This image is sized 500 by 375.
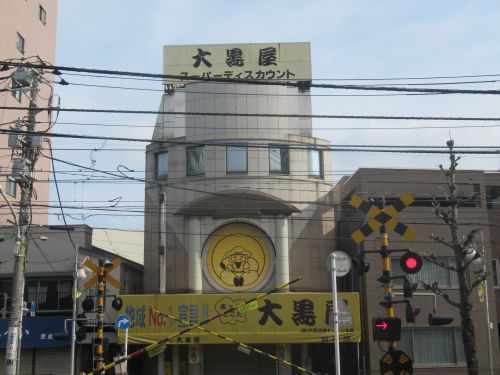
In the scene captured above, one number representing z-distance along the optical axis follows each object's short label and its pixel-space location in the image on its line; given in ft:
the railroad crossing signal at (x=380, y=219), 49.93
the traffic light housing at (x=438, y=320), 53.36
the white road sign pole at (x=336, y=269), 45.47
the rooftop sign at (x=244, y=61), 113.50
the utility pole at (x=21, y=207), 61.46
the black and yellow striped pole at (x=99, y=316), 53.88
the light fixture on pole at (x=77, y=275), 86.96
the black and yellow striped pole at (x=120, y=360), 47.72
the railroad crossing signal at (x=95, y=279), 55.72
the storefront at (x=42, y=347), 97.19
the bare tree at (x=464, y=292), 74.41
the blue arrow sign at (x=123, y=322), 75.77
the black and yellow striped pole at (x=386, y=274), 49.11
